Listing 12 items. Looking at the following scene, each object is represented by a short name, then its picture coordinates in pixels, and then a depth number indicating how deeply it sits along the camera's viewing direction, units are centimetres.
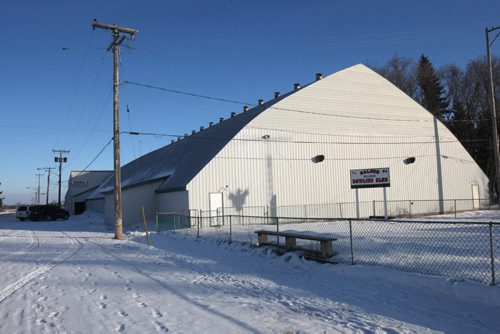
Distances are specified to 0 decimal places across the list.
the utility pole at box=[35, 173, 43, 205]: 15245
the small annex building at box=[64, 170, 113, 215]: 7881
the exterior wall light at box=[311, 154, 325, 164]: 3206
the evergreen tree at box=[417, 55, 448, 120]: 6294
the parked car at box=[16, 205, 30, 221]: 5136
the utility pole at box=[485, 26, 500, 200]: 3045
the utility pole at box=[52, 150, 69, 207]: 8194
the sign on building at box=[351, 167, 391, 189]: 2938
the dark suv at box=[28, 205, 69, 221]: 5094
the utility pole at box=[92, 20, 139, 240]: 2448
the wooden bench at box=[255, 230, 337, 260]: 1184
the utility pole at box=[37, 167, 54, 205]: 10363
